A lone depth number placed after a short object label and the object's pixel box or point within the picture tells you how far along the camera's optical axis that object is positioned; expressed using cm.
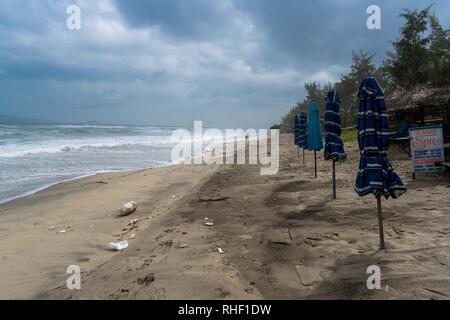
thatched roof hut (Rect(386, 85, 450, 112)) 1373
